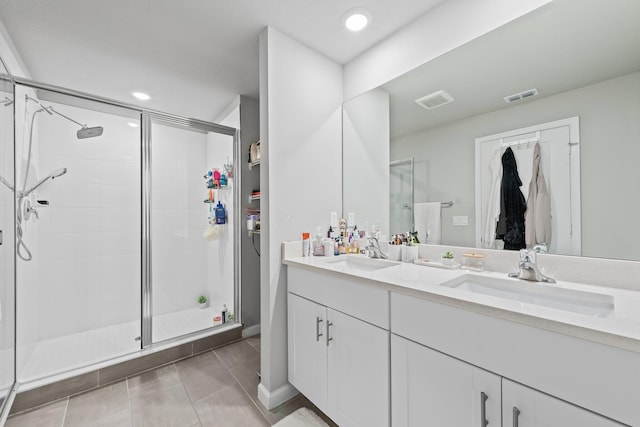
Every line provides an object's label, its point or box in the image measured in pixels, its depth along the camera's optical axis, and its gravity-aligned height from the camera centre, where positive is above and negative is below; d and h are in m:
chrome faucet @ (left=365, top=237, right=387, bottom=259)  1.70 -0.23
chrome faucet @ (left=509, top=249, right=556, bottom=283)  1.10 -0.24
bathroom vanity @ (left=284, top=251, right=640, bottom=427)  0.65 -0.45
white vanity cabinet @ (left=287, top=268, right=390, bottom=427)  1.12 -0.66
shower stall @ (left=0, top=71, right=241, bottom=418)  1.95 -0.14
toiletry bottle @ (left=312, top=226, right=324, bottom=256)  1.77 -0.22
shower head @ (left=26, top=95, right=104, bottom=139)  2.33 +0.77
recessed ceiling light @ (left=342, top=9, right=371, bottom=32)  1.52 +1.18
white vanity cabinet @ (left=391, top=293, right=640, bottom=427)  0.63 -0.47
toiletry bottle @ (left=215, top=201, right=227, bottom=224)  2.70 +0.01
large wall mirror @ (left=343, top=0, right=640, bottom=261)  1.00 +0.52
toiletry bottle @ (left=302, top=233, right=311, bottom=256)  1.74 -0.21
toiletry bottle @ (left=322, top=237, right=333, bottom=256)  1.77 -0.23
